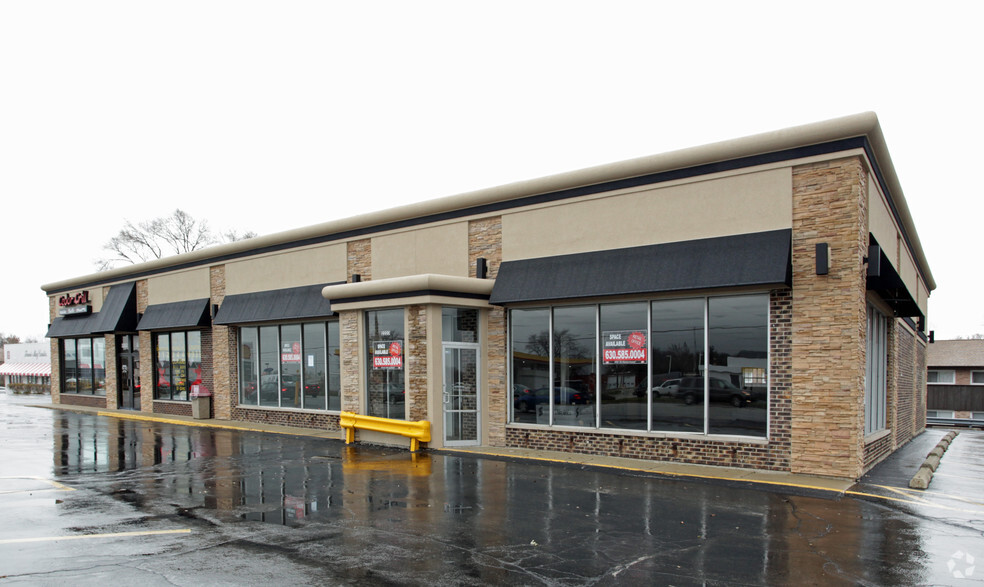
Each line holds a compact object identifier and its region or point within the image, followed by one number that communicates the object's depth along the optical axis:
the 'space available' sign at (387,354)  15.35
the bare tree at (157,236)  60.06
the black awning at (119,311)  26.34
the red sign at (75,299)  29.52
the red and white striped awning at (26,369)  52.93
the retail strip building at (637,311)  11.23
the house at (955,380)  37.28
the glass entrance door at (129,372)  27.33
